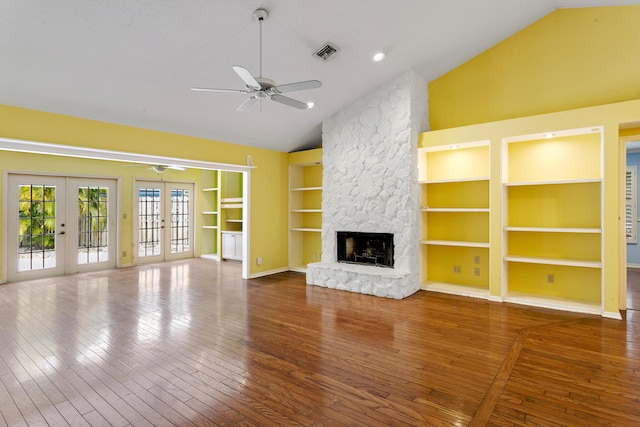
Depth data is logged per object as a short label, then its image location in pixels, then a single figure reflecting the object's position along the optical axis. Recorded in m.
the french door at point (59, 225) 6.61
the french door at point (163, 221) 8.61
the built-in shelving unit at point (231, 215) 8.93
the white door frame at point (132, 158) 4.05
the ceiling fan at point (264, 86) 3.23
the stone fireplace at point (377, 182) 5.41
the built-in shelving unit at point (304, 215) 7.52
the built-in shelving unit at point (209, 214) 9.85
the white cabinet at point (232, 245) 8.88
